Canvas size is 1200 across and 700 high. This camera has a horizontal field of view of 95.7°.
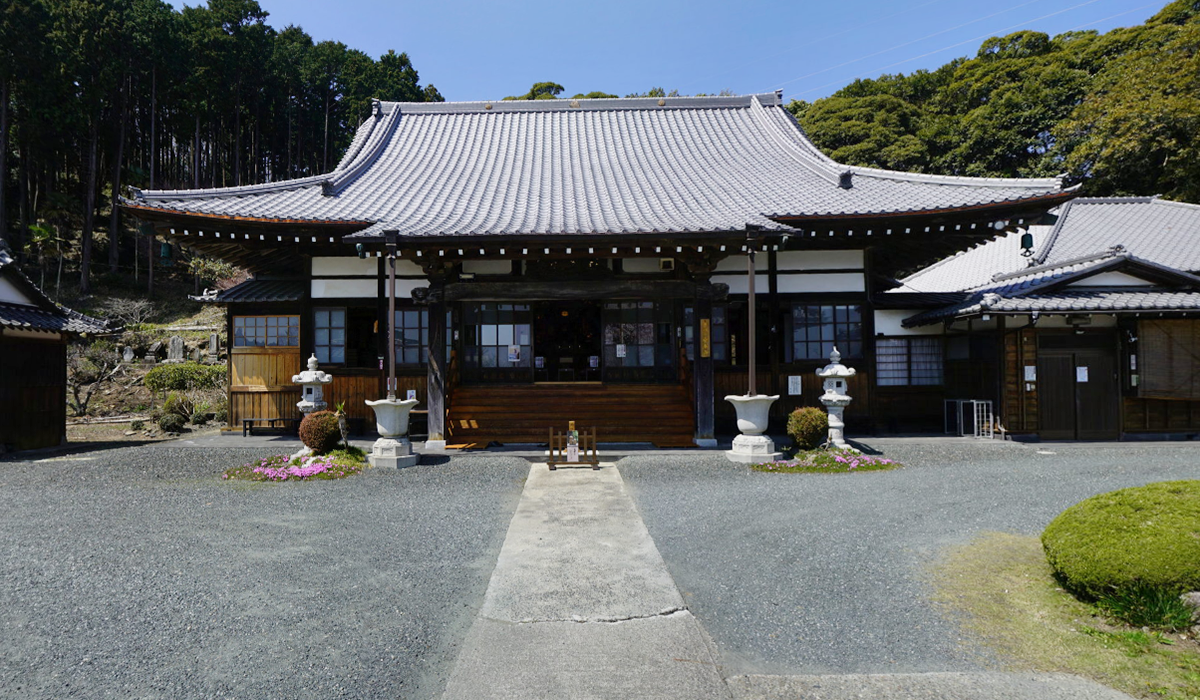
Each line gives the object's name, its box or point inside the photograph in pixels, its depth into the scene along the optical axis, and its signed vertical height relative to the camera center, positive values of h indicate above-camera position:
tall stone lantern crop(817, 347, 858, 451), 9.15 -0.60
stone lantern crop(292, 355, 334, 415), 9.52 -0.39
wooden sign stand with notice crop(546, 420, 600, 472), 8.65 -1.55
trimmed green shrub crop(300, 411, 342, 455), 8.78 -1.08
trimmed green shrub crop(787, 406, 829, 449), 8.95 -1.11
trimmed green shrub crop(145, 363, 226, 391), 17.72 -0.41
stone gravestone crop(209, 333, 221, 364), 21.31 +0.71
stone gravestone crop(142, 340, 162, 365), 20.56 +0.48
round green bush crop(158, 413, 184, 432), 13.59 -1.42
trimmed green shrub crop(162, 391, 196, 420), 14.79 -1.13
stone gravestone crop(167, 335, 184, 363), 20.66 +0.63
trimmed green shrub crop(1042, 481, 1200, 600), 3.37 -1.23
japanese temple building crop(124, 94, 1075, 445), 10.16 +1.89
